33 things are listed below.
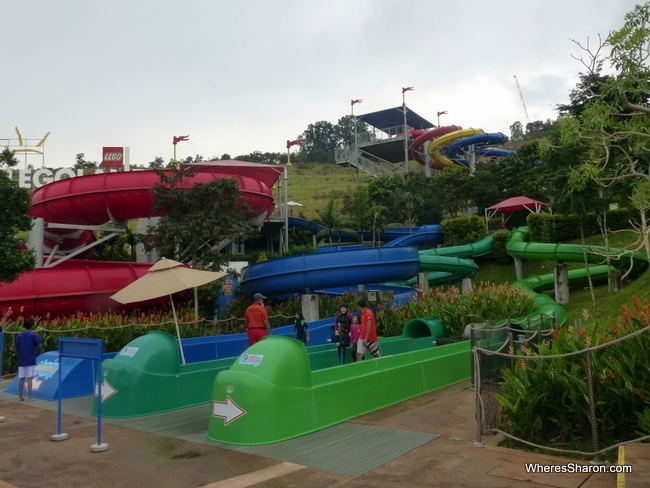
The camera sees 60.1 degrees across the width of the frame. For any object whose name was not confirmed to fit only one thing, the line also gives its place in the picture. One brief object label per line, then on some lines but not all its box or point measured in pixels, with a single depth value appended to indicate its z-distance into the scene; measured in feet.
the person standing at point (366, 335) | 36.01
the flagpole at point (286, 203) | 111.04
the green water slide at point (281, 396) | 22.97
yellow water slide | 162.81
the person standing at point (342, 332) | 39.58
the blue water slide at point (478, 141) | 162.99
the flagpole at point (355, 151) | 188.23
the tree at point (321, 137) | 424.05
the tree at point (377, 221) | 130.41
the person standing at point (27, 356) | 32.99
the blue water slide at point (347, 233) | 141.49
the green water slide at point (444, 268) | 85.35
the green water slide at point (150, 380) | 28.91
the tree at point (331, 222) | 133.28
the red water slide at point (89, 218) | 54.29
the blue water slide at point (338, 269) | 63.52
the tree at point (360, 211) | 136.98
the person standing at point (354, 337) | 39.17
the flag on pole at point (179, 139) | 100.58
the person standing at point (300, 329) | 44.70
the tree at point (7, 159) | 37.06
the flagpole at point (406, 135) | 182.91
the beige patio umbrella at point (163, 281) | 34.53
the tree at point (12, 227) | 34.19
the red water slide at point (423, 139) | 171.01
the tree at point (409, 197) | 135.44
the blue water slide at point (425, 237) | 126.11
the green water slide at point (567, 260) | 81.10
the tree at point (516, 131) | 373.24
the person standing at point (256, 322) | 34.30
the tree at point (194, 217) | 59.00
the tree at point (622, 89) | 27.96
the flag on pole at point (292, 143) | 110.93
